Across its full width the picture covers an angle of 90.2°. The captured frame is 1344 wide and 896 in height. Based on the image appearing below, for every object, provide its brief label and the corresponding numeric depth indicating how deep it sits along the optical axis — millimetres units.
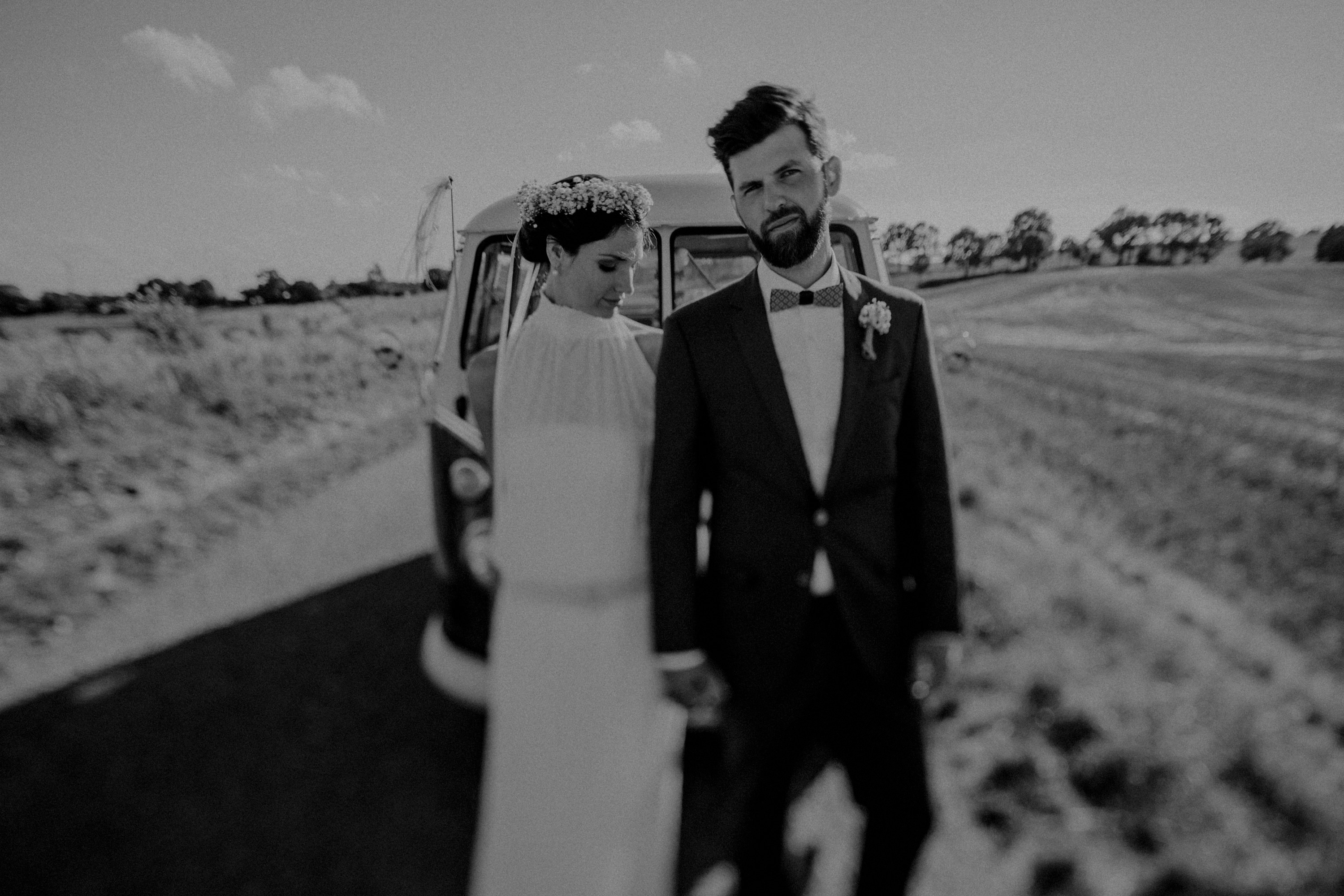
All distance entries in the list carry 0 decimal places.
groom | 1630
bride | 1816
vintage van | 2705
